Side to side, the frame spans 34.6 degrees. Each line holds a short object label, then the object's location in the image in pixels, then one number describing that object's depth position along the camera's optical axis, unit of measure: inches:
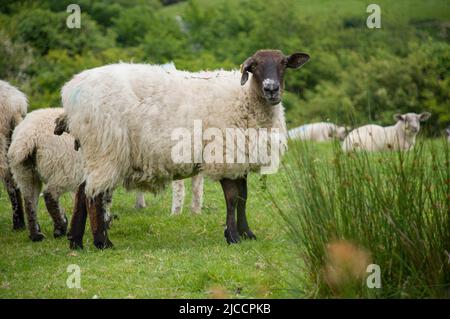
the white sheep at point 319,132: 797.6
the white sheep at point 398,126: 659.4
